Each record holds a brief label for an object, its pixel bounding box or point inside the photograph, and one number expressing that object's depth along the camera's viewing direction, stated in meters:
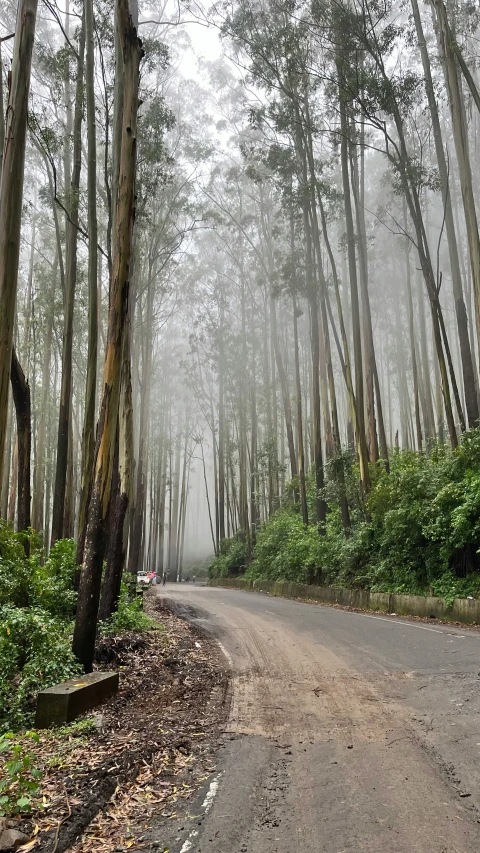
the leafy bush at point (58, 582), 7.93
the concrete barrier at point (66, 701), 4.44
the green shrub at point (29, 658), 5.00
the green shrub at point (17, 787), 2.90
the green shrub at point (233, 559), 27.55
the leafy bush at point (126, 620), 8.05
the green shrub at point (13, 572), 6.64
